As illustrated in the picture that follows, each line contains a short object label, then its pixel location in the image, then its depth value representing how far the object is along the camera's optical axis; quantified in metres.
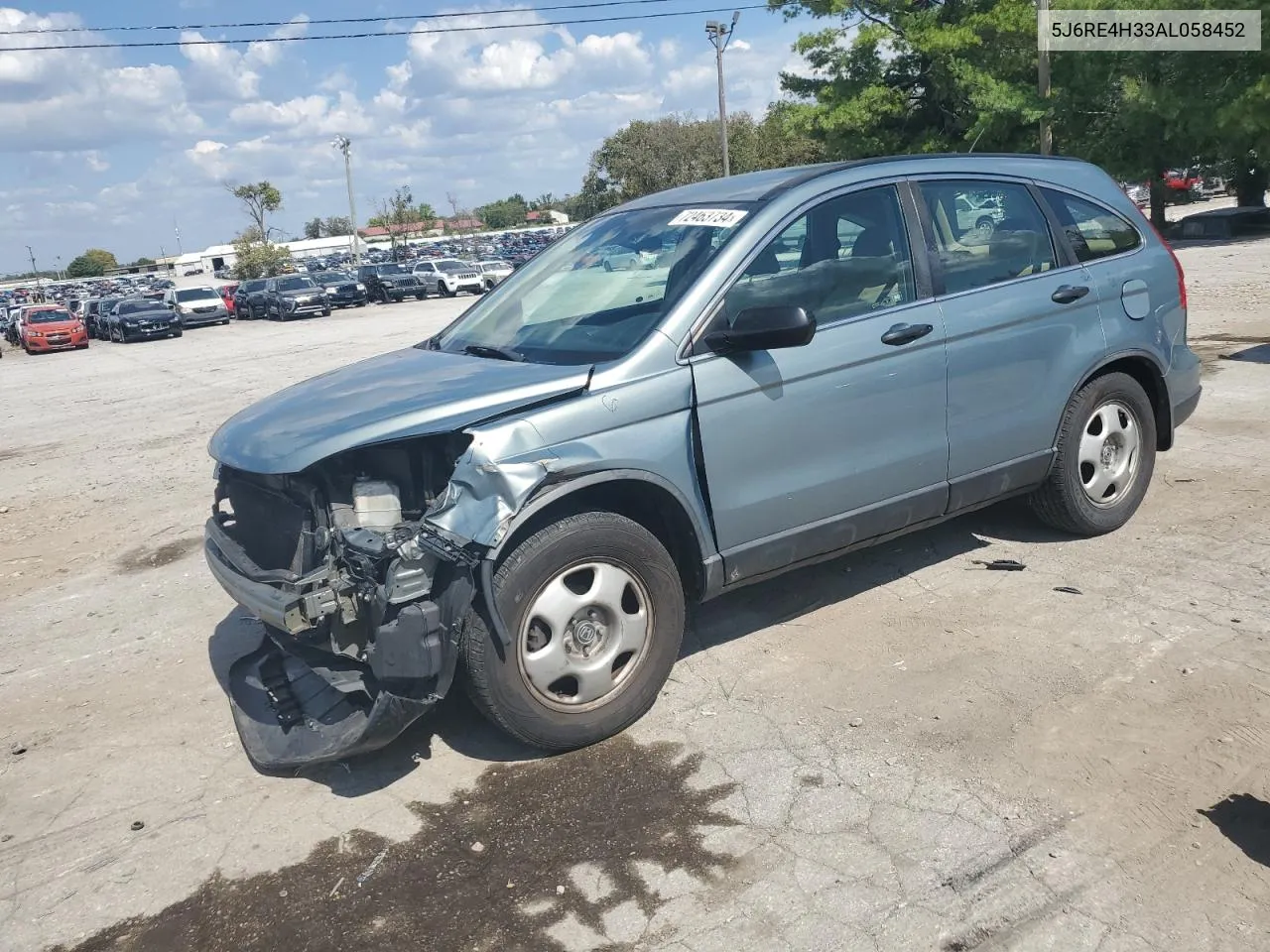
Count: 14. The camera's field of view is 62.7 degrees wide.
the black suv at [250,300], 39.53
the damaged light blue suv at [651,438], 3.54
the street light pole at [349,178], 70.21
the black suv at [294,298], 36.56
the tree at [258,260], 72.00
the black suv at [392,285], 42.28
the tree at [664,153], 65.19
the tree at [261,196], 92.25
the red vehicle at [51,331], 31.67
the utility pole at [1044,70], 20.94
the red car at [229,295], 44.44
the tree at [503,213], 150.62
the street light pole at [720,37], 38.75
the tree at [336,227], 147.25
